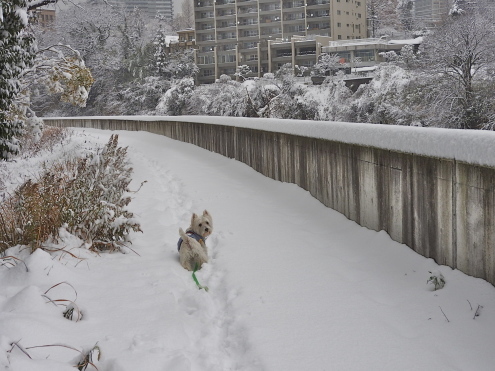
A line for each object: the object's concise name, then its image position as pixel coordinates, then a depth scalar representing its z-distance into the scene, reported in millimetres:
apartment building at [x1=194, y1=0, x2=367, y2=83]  87312
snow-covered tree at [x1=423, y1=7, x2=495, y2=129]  29766
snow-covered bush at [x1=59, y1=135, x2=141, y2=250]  6930
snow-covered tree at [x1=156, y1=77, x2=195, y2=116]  59625
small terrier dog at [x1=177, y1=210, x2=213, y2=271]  6391
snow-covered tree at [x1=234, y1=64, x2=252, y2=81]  72775
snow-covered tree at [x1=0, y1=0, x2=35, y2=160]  6715
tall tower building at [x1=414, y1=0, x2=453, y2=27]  101450
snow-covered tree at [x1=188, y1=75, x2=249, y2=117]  46969
